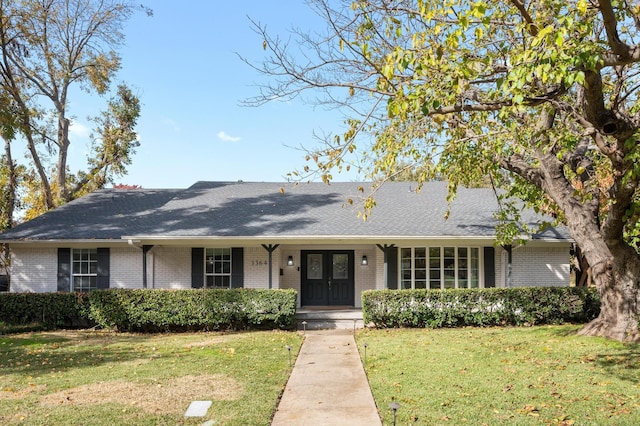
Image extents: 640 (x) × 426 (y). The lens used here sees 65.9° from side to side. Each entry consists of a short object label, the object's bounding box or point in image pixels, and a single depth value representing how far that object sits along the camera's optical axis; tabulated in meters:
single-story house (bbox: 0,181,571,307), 15.09
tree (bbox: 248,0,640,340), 5.80
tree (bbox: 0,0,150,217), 20.27
